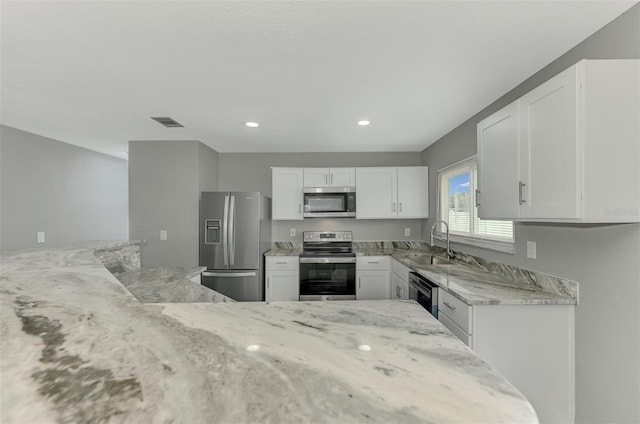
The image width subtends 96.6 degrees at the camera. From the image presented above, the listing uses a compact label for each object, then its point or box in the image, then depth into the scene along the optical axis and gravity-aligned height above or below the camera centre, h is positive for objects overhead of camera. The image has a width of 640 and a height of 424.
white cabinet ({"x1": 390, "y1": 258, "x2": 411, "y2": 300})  3.02 -0.79
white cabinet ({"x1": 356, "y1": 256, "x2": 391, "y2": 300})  3.69 -0.86
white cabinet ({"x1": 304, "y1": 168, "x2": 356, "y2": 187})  3.97 +0.47
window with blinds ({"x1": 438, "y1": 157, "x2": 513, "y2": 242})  2.55 +0.06
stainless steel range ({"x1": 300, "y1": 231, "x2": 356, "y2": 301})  3.67 -0.85
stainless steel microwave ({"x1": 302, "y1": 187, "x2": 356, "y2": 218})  3.90 +0.12
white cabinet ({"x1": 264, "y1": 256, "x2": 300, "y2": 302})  3.71 -0.88
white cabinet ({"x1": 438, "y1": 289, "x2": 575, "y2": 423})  1.68 -0.82
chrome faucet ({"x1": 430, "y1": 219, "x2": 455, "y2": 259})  3.14 -0.46
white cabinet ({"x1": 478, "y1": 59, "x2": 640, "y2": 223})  1.28 +0.32
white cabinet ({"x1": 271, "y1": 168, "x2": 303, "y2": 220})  3.98 +0.26
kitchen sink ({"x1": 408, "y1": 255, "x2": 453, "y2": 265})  3.07 -0.55
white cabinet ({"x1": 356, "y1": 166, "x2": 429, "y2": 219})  3.98 +0.27
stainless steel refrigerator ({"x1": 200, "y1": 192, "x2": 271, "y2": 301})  3.56 -0.40
